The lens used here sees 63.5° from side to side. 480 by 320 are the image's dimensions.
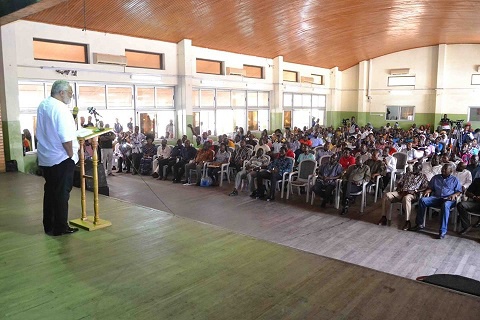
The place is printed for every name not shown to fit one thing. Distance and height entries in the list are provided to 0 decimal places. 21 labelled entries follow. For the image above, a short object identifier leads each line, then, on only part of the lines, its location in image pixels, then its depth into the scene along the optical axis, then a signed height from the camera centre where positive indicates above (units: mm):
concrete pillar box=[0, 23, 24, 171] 8516 +479
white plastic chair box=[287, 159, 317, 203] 7652 -1176
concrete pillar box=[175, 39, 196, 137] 12492 +869
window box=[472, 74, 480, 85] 17750 +1659
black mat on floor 3153 -1446
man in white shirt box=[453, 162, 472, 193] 5992 -935
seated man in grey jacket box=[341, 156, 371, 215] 6750 -1127
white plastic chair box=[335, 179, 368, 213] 6797 -1402
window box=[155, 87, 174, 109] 12438 +574
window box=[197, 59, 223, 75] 13620 +1739
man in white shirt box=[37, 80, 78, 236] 3496 -274
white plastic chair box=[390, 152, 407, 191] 8318 -1031
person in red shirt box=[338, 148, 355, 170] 7746 -894
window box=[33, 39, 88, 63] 9422 +1615
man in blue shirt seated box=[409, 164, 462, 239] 5602 -1139
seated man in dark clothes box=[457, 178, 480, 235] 5539 -1325
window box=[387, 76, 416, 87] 19297 +1743
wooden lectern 3695 -697
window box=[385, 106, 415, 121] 19500 +115
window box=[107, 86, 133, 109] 11066 +519
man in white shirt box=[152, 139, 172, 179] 10086 -1122
